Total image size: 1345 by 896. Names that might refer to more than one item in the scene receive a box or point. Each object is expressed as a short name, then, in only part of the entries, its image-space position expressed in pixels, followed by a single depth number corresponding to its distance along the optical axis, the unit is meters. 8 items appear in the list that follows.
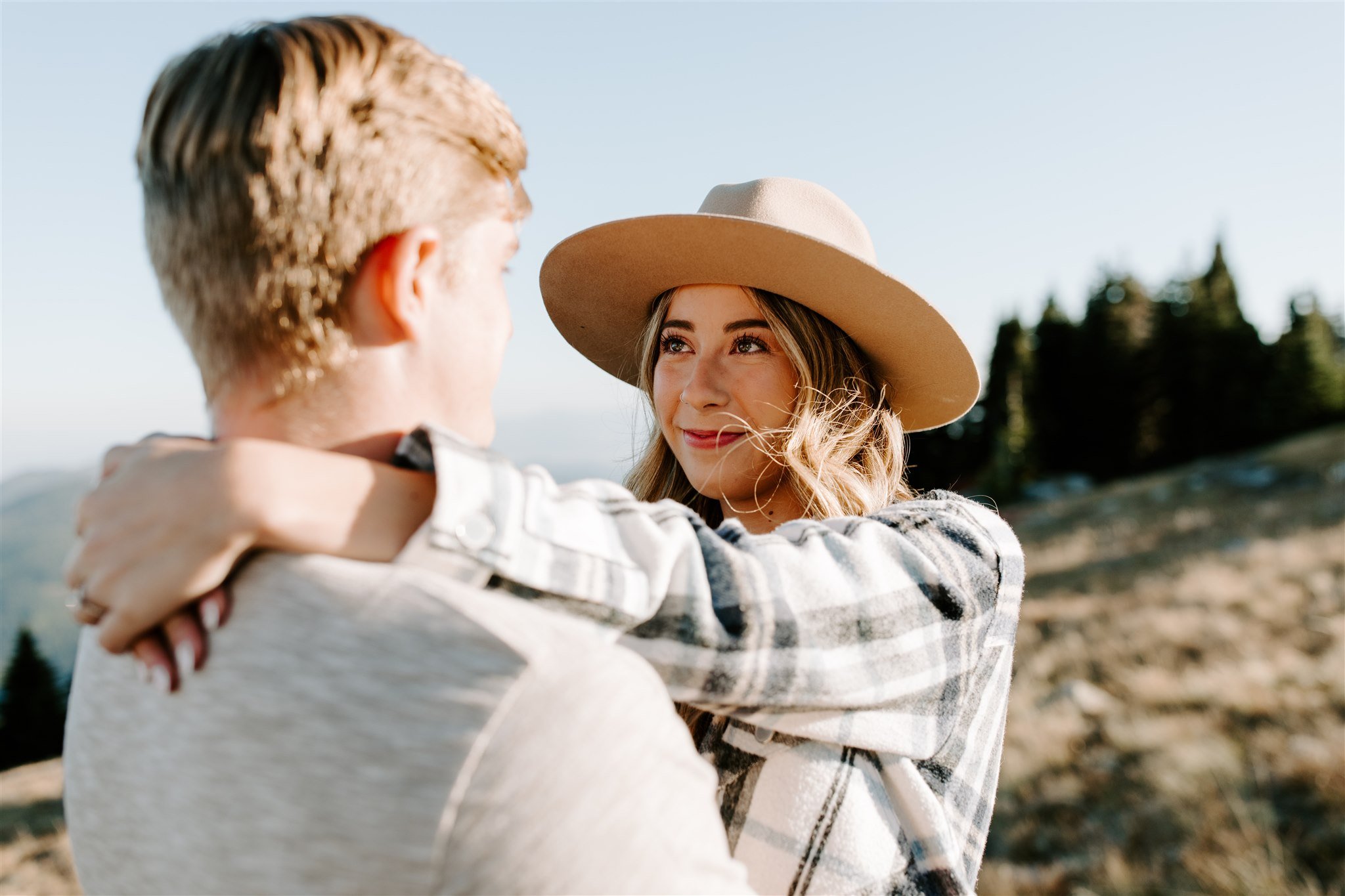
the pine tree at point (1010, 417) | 40.31
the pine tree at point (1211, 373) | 36.38
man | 0.98
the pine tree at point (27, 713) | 27.80
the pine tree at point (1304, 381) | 34.44
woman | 1.13
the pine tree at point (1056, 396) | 41.25
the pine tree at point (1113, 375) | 39.06
